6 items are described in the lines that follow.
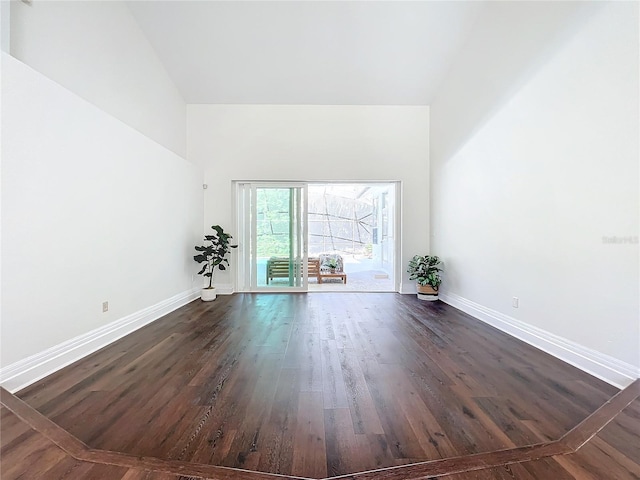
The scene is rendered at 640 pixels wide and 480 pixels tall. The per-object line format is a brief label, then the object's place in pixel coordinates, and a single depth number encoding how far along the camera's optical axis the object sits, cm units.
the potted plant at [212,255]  496
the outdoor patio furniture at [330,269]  743
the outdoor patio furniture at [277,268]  575
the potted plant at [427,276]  499
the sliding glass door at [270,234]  572
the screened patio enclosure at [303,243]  572
